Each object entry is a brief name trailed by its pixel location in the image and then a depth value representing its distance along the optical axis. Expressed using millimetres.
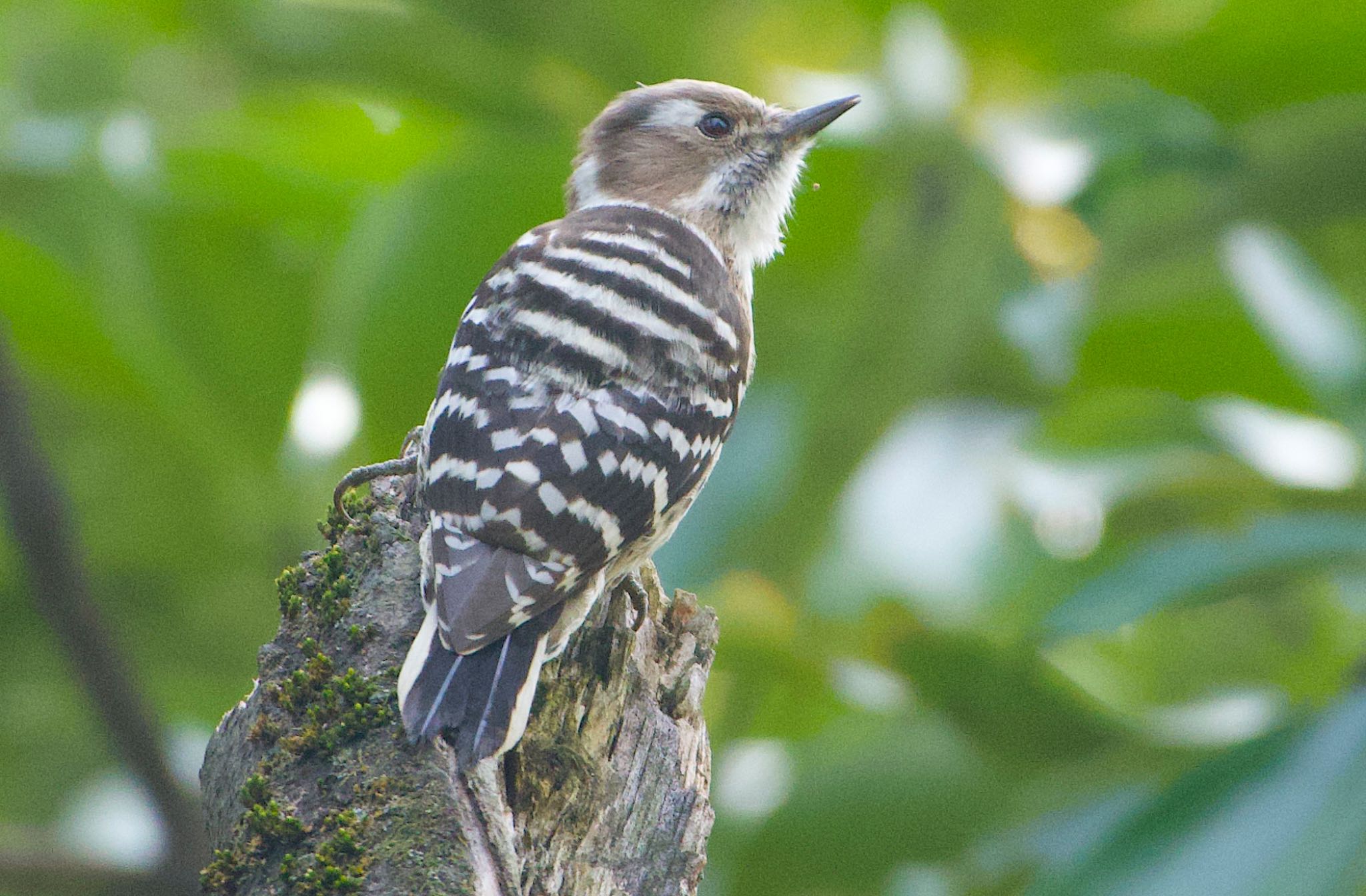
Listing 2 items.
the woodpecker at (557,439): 3984
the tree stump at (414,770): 3535
